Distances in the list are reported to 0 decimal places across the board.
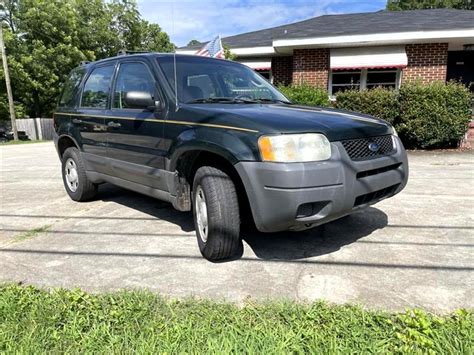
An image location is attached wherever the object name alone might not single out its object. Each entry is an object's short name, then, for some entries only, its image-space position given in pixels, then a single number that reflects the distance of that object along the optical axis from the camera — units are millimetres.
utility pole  21562
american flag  11449
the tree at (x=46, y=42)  25031
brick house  12367
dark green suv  2868
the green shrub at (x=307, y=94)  10966
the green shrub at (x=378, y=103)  9945
